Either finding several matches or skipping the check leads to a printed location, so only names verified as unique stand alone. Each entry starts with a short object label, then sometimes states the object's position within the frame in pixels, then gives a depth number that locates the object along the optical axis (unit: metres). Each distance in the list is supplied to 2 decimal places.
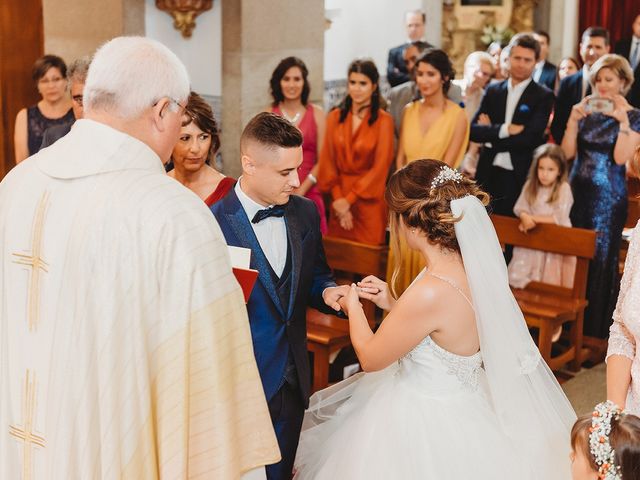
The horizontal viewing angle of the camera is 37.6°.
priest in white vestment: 2.12
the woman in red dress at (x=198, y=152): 3.94
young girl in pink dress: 5.88
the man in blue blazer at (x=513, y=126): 6.15
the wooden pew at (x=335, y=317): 4.86
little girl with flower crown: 2.46
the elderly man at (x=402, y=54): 8.50
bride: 2.96
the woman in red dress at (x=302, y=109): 6.15
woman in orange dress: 6.00
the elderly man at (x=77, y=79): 4.52
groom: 3.15
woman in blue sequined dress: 5.83
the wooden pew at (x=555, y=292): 5.45
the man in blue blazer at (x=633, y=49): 8.54
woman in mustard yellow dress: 5.92
